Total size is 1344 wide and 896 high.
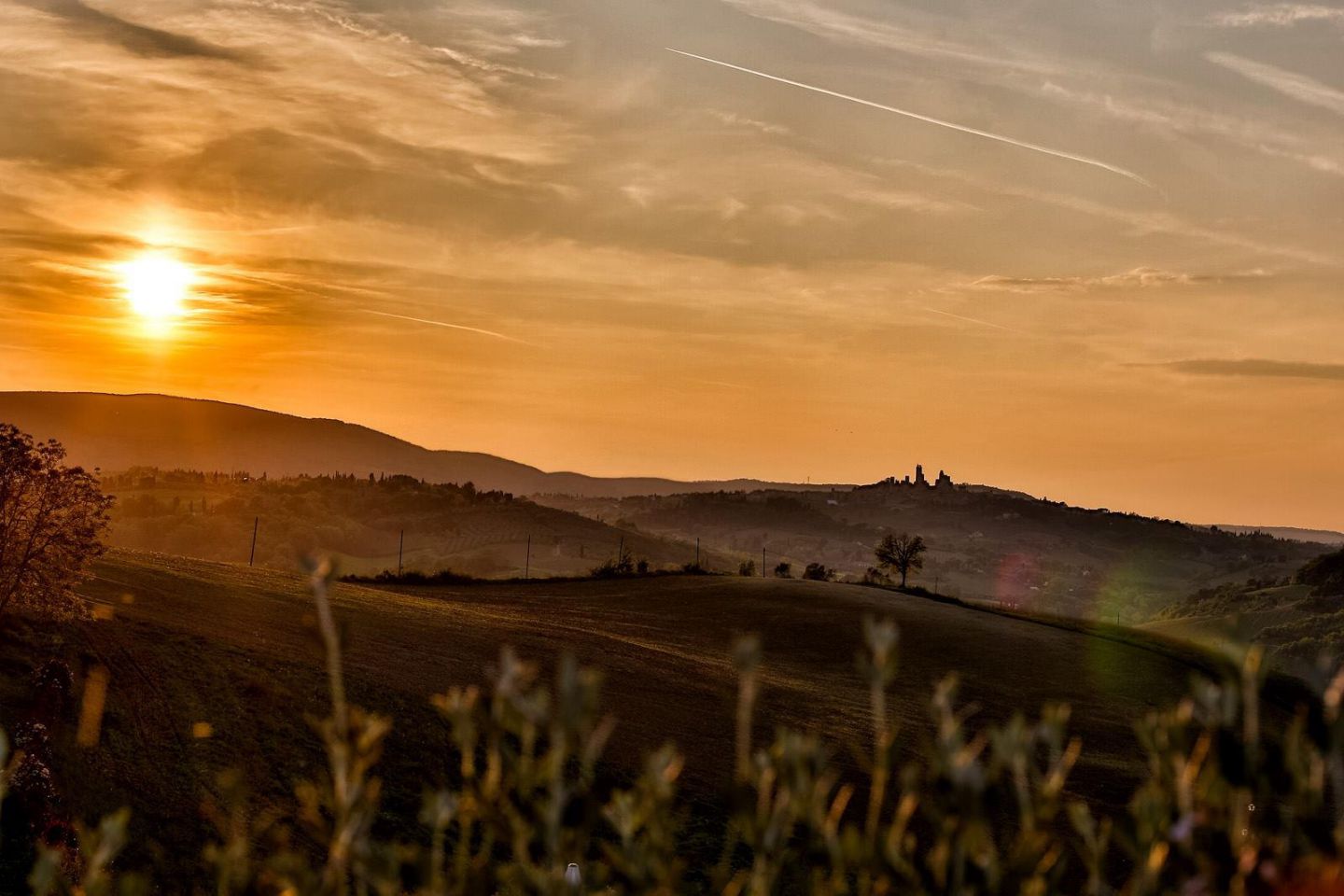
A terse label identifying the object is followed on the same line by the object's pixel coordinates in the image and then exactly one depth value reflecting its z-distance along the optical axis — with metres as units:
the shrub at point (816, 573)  114.00
